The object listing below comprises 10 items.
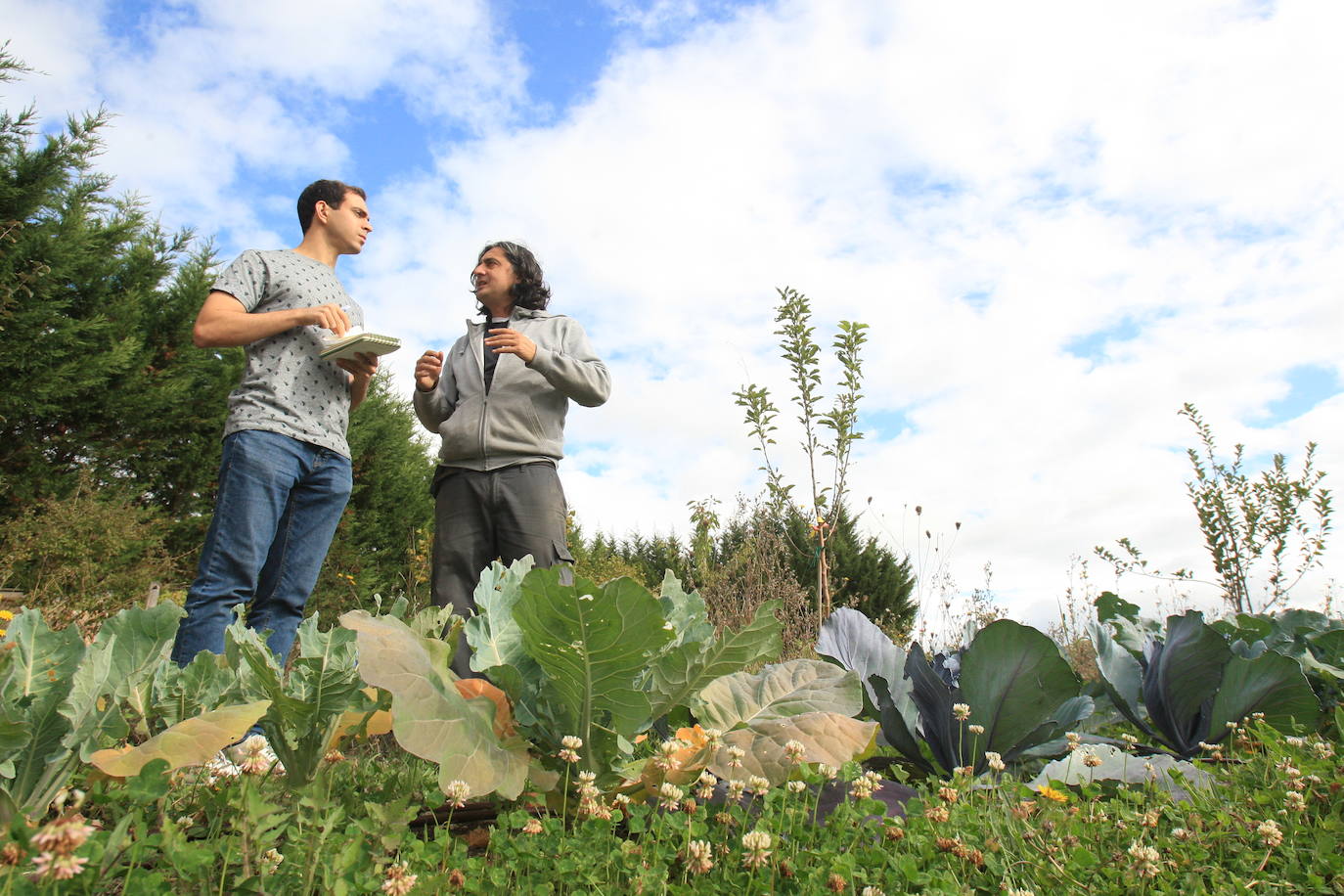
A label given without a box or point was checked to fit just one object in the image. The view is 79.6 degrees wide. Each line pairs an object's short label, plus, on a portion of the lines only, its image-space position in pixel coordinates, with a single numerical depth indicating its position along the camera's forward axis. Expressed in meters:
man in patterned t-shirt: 2.22
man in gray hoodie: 2.77
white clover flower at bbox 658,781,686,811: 1.10
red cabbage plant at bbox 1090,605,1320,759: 1.75
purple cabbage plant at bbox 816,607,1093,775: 1.56
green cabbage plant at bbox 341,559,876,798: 1.17
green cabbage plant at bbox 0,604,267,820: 1.11
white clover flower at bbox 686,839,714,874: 1.00
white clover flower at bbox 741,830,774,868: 0.99
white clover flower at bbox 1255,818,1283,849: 1.15
